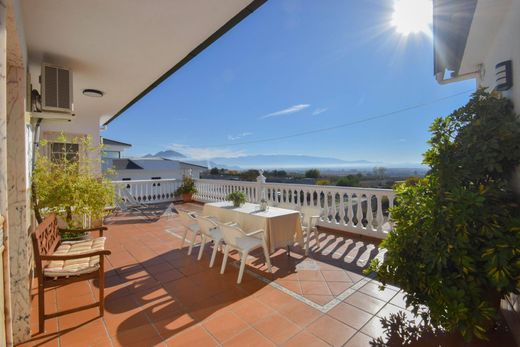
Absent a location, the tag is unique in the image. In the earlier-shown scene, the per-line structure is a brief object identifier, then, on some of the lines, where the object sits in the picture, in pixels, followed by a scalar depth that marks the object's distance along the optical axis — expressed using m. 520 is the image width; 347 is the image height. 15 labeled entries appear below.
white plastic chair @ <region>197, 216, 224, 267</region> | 3.39
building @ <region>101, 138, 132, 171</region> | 14.12
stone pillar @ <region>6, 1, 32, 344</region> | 1.97
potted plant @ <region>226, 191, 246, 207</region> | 4.38
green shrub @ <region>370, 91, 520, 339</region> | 1.53
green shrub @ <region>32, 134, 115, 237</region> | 3.22
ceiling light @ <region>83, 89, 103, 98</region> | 4.39
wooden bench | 2.12
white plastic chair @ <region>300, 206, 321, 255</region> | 3.94
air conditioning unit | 3.11
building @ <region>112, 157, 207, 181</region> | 17.41
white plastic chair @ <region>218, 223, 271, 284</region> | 2.94
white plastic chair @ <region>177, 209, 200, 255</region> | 3.84
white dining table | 3.46
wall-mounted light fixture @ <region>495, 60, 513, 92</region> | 1.95
